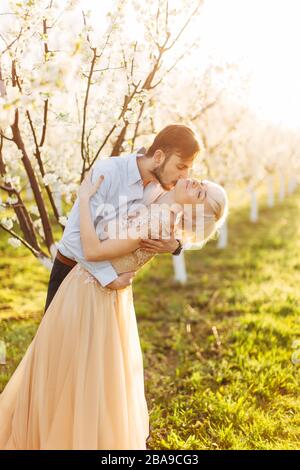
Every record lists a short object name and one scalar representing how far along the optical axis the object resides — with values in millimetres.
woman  2914
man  2971
